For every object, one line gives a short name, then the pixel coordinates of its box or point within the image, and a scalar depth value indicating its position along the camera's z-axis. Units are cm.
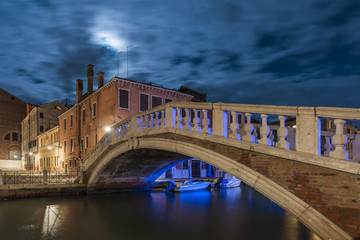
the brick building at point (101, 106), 1609
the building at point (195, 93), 2334
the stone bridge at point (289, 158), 380
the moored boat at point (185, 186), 1569
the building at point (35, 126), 2931
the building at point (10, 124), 3209
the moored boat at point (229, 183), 1900
